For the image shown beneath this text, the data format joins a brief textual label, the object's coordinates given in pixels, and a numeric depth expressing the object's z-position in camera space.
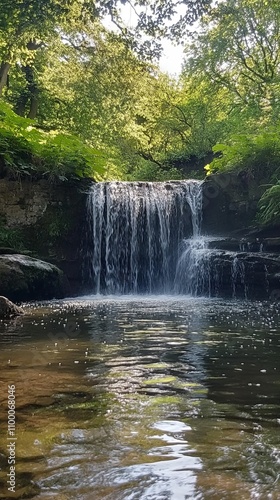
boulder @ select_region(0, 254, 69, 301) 11.27
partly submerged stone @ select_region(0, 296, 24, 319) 8.45
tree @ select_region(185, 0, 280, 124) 23.23
